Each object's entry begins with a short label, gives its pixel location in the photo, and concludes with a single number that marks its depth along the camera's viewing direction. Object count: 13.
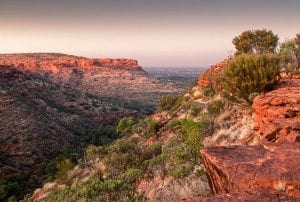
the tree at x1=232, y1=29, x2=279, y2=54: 37.66
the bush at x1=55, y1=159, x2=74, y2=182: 35.12
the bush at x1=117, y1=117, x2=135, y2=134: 58.99
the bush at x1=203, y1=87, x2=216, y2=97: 33.51
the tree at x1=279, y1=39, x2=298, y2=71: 28.50
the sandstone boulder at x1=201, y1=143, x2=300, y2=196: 6.83
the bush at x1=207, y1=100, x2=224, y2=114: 24.96
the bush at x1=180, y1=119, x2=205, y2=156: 16.23
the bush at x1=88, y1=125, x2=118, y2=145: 58.64
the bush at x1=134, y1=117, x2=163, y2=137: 34.32
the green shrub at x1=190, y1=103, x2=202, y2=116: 29.92
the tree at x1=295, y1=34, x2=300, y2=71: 30.88
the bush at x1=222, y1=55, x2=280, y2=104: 18.03
